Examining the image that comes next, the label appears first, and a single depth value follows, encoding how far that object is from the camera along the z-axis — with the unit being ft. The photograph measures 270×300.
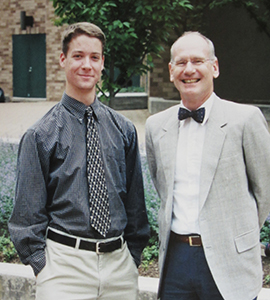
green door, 65.77
